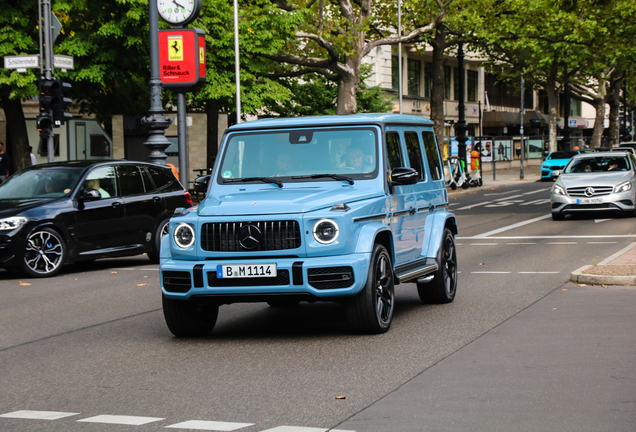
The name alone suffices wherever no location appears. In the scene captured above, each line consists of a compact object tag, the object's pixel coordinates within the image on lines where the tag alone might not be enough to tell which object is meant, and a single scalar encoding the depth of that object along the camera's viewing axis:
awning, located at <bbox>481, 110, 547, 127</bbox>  75.94
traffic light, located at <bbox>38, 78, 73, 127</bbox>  19.87
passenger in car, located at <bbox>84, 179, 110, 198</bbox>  14.20
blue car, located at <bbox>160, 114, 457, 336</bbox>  7.54
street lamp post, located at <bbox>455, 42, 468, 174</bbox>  39.41
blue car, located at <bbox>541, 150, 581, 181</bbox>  46.97
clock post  19.83
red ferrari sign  21.44
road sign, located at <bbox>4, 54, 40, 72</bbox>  19.70
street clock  21.91
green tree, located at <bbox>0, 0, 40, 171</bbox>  26.77
